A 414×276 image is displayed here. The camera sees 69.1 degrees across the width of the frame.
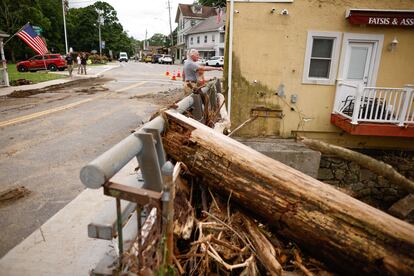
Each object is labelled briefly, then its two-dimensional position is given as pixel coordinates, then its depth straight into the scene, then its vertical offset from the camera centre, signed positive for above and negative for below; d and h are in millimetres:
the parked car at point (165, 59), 56403 -670
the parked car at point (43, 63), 28375 -1119
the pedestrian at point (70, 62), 23781 -748
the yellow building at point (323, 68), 7797 -190
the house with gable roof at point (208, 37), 47750 +3284
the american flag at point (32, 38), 16666 +694
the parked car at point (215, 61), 39603 -501
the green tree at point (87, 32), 65250 +4685
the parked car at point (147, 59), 68131 -880
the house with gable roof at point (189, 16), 61125 +8024
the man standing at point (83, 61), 27203 -720
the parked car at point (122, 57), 70438 -662
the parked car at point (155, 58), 61700 -560
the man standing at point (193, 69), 7258 -292
